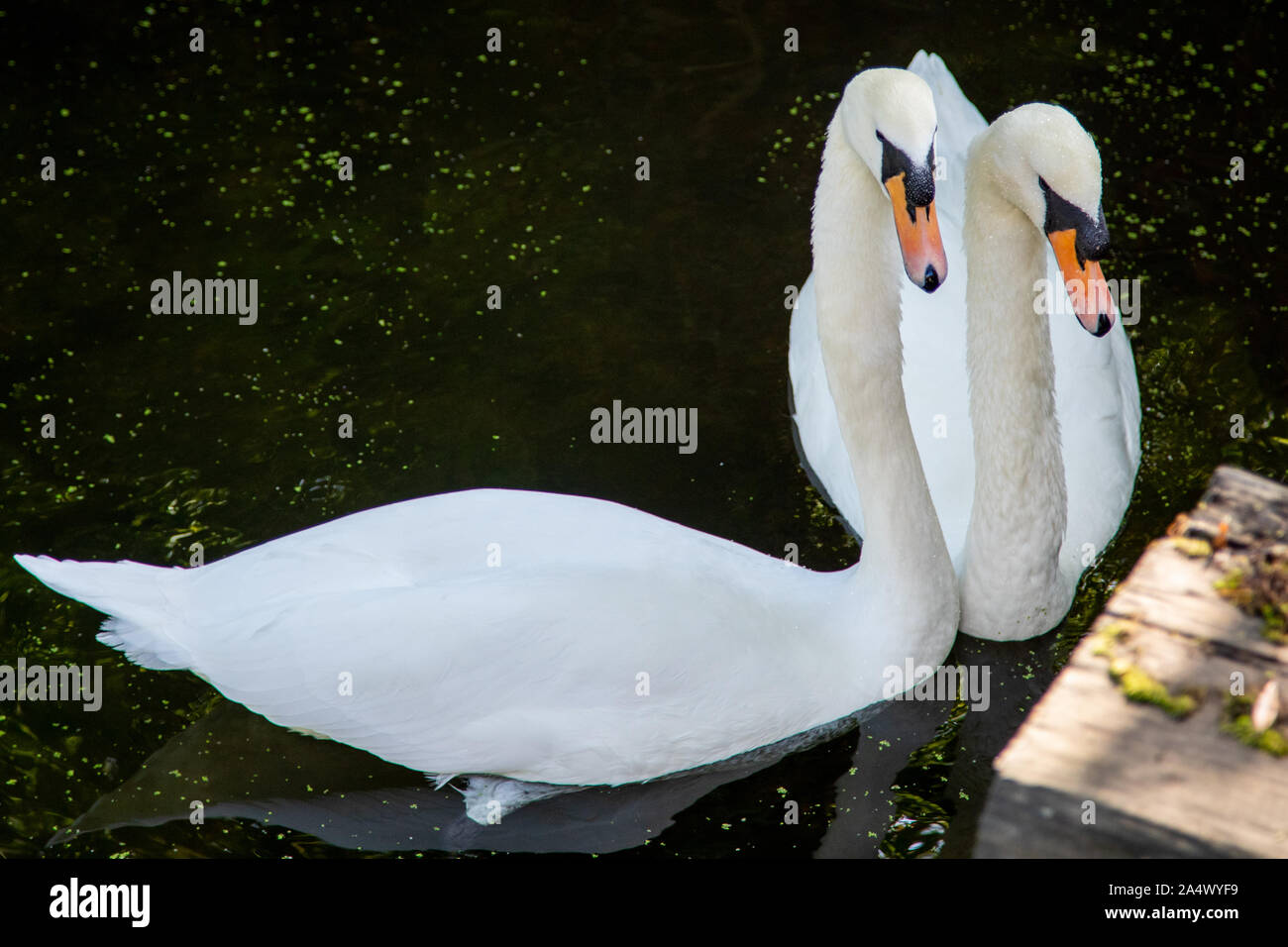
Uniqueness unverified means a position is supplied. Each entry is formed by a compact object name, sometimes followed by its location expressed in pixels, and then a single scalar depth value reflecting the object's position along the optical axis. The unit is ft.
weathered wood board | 10.89
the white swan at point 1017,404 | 11.15
